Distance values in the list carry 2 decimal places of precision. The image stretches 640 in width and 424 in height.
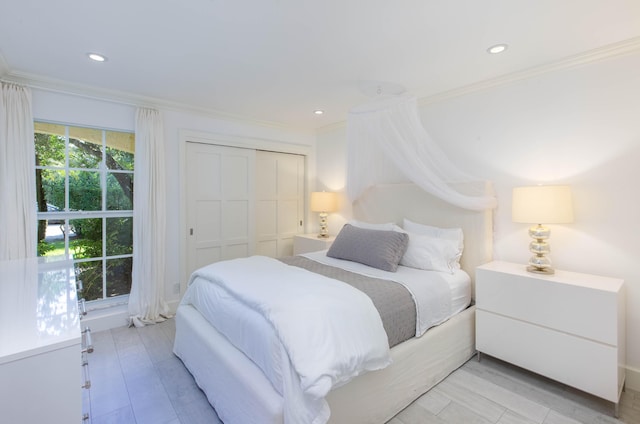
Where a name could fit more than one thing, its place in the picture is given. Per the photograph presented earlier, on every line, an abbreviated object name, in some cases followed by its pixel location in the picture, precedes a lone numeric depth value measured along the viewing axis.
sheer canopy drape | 2.63
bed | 1.59
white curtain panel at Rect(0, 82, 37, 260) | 2.53
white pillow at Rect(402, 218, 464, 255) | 2.85
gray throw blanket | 1.95
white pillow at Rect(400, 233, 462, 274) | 2.70
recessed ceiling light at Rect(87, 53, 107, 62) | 2.28
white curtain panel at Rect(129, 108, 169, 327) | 3.19
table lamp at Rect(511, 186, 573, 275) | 2.19
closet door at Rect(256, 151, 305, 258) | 4.31
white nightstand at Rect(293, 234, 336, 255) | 3.96
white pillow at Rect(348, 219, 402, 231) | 3.15
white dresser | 0.85
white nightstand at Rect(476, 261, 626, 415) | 1.92
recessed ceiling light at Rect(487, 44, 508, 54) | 2.15
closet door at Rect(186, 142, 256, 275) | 3.67
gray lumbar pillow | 2.70
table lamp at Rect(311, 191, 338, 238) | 4.23
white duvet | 1.41
